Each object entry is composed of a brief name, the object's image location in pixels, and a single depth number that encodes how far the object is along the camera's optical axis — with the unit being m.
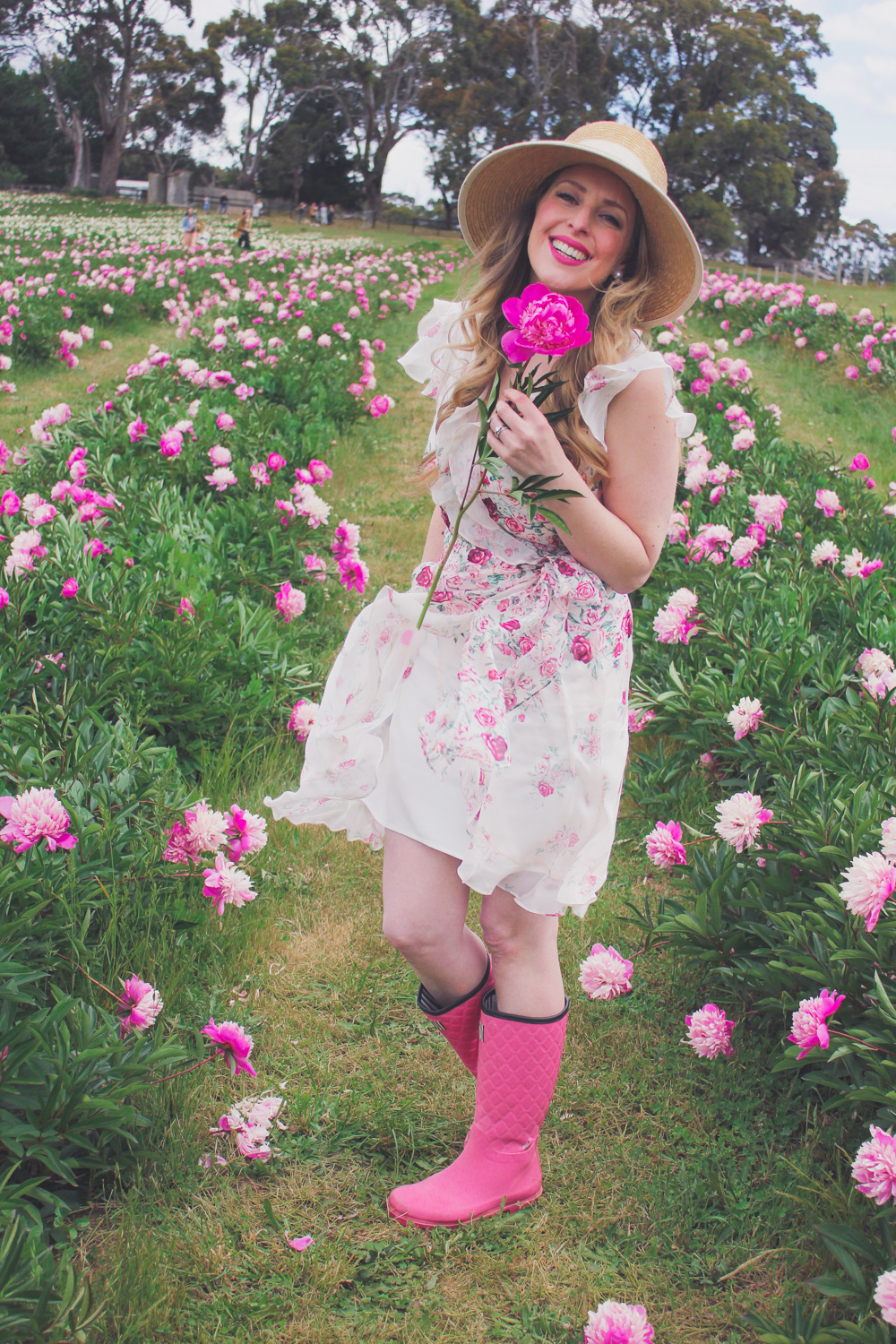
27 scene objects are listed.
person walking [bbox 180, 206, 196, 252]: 19.81
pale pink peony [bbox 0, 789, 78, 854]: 2.12
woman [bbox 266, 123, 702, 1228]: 2.00
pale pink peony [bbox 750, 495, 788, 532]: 4.45
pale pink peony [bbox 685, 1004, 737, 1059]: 2.42
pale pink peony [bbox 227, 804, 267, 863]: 2.56
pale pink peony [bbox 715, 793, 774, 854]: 2.45
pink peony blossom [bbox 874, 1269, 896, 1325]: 1.56
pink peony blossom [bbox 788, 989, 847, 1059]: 1.99
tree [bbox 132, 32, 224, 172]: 51.66
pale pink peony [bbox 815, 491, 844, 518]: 4.79
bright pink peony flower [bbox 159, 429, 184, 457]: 5.01
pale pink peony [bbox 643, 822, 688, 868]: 2.64
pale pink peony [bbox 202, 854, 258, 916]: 2.46
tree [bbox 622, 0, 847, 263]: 39.09
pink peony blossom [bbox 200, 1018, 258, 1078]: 2.17
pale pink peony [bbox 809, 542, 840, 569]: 4.19
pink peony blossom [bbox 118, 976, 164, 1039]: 2.18
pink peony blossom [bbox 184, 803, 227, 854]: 2.51
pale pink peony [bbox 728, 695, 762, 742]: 3.02
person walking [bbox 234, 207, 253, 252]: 21.72
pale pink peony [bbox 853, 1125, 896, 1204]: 1.73
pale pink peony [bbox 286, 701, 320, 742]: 3.36
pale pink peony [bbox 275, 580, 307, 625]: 4.13
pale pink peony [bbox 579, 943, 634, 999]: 2.49
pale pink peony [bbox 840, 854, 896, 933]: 1.96
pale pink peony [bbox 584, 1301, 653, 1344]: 1.70
